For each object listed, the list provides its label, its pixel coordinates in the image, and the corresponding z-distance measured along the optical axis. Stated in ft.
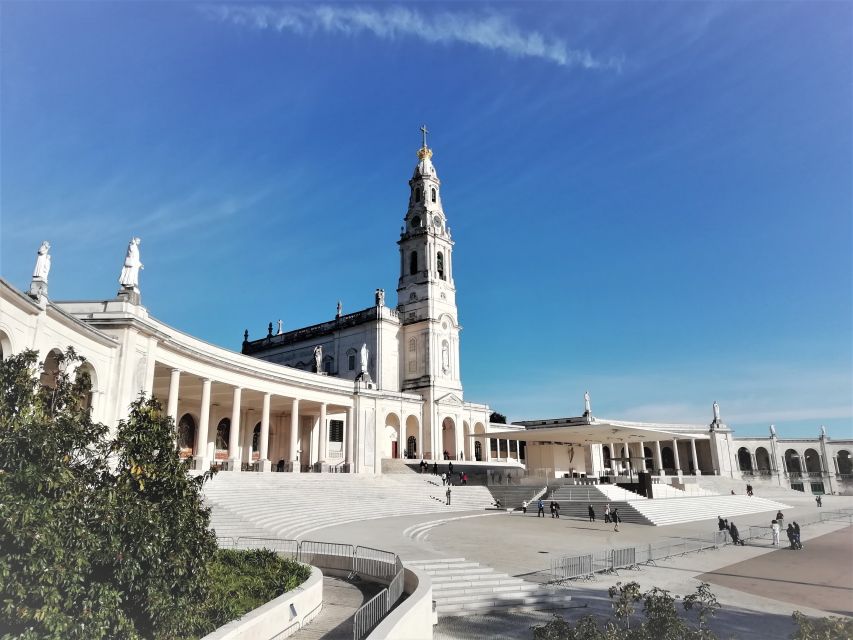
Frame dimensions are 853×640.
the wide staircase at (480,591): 47.03
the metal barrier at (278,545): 53.62
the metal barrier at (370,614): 33.98
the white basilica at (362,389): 88.48
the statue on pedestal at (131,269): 94.38
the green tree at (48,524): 24.70
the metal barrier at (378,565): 47.34
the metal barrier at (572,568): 53.47
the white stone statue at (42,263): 72.02
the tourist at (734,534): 80.43
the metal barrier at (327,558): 51.70
